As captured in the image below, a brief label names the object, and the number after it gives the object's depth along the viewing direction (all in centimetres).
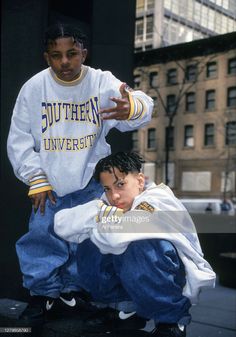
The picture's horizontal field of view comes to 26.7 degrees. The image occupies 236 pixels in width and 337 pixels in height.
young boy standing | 247
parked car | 1620
